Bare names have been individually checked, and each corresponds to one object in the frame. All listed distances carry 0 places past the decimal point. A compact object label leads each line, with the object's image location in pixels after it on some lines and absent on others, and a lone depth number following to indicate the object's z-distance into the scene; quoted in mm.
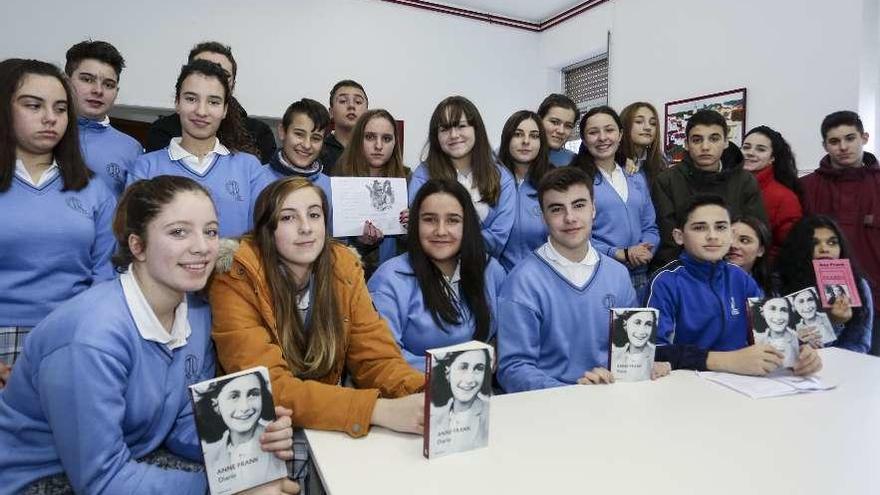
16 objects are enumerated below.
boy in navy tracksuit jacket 2201
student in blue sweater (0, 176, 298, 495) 1219
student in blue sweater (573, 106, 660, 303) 2891
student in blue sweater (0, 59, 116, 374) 1846
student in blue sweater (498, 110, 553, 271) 2986
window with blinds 6664
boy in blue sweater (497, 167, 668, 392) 2029
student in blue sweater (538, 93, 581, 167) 3463
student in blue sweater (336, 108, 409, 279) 2961
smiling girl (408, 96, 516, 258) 2861
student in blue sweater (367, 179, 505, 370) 2105
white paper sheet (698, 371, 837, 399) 1648
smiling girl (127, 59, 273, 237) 2367
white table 1120
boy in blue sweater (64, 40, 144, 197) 2445
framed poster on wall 4844
